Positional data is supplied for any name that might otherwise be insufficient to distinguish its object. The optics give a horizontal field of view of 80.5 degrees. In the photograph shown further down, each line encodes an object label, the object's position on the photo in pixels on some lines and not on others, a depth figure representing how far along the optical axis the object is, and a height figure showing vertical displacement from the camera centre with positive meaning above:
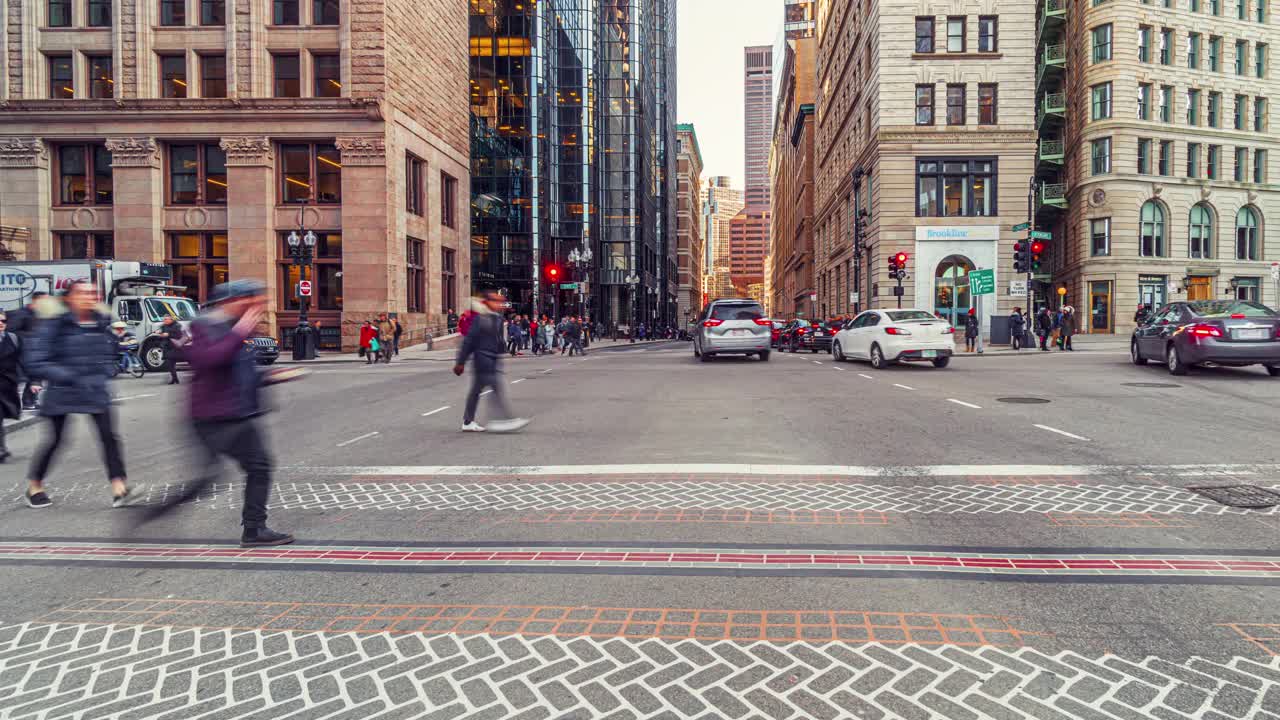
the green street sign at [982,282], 29.70 +1.91
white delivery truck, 24.06 +1.28
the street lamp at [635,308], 81.66 +2.69
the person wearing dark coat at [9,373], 9.02 -0.50
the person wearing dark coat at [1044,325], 30.62 +0.21
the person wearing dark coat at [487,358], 9.81 -0.35
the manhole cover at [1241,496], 5.72 -1.30
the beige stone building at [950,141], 41.59 +10.47
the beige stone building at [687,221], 150.62 +22.65
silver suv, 23.62 +0.05
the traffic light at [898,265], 32.00 +2.79
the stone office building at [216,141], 34.09 +8.73
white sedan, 19.88 -0.20
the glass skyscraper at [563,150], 64.50 +17.05
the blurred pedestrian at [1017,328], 31.28 +0.09
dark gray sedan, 15.40 -0.12
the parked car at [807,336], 34.12 -0.26
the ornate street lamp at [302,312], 29.67 +0.77
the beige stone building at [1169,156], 45.38 +10.83
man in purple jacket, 4.84 -0.45
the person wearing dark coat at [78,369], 5.98 -0.30
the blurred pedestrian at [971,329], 30.42 +0.06
